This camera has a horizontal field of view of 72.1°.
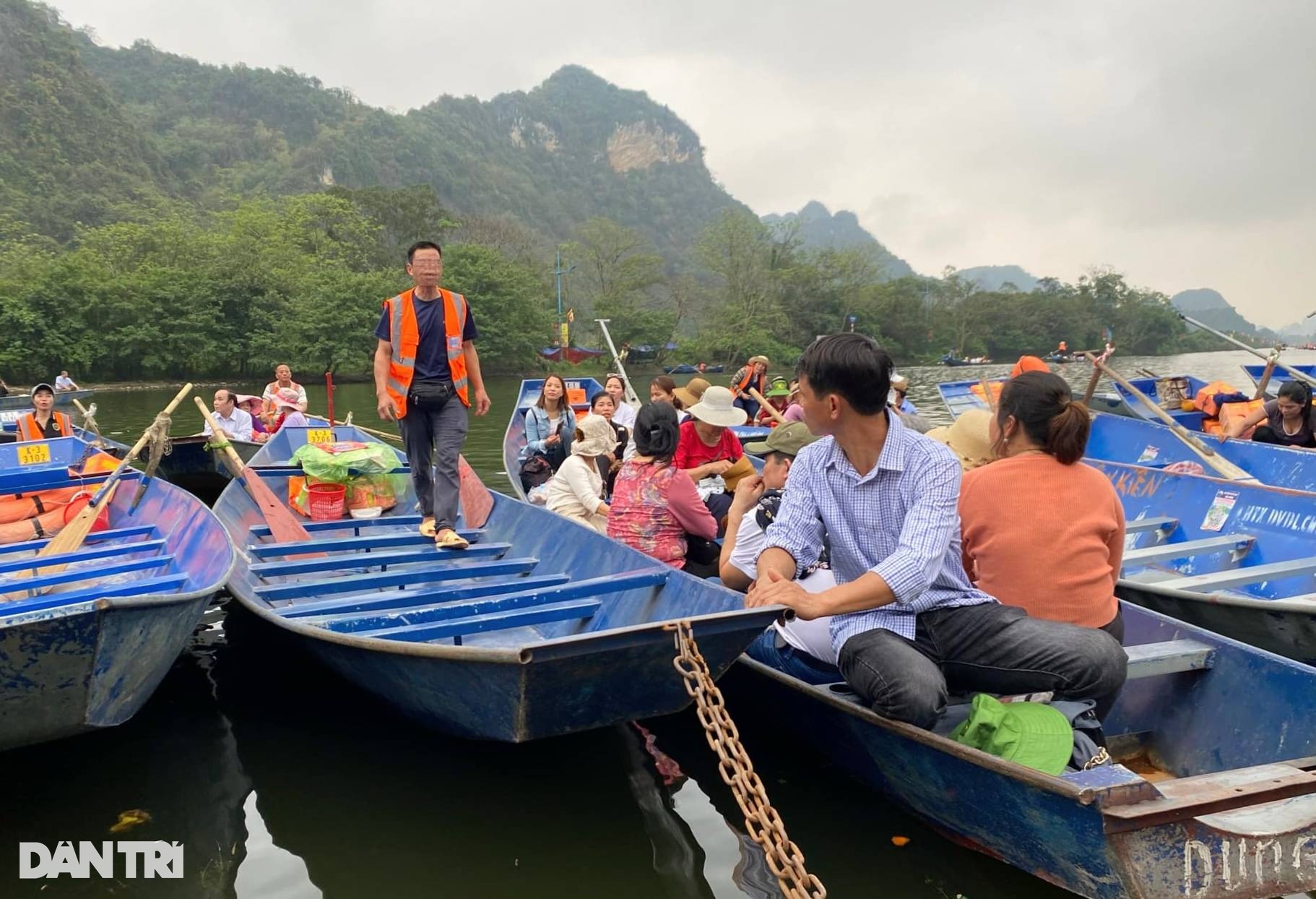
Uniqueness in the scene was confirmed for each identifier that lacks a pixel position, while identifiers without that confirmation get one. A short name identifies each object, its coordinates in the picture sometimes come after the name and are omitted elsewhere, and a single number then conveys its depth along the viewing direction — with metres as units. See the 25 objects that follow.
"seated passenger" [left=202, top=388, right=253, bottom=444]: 9.86
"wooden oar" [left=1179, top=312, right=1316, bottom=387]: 7.18
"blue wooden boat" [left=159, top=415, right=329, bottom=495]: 9.55
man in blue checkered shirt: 2.43
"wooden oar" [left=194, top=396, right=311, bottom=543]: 5.33
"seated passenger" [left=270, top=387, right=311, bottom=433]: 9.93
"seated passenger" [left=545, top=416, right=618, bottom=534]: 5.30
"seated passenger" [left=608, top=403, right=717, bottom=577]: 4.15
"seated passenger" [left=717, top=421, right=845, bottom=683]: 3.13
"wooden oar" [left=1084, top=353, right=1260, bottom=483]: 6.52
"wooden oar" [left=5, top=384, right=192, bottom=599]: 4.61
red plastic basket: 6.04
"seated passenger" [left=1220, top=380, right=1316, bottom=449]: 6.90
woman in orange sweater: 2.73
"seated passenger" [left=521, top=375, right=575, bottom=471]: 7.04
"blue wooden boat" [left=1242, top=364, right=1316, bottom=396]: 11.88
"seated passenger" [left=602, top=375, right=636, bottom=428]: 7.43
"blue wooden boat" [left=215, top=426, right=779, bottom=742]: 2.81
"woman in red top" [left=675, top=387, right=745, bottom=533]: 5.54
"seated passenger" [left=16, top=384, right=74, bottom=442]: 8.35
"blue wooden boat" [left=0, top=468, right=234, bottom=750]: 2.81
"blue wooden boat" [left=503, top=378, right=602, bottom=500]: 7.73
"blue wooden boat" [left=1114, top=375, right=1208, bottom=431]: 10.20
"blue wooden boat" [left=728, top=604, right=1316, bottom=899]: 2.24
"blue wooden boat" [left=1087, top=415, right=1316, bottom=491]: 6.54
